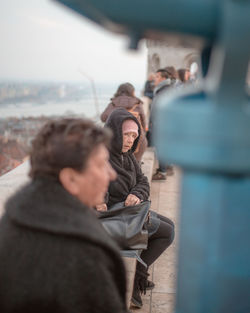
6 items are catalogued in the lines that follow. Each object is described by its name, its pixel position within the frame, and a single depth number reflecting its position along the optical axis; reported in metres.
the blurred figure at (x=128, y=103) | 5.11
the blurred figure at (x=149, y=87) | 9.81
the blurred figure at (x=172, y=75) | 6.93
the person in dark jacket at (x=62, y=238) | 1.45
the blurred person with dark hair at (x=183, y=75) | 8.43
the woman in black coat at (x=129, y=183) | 3.46
